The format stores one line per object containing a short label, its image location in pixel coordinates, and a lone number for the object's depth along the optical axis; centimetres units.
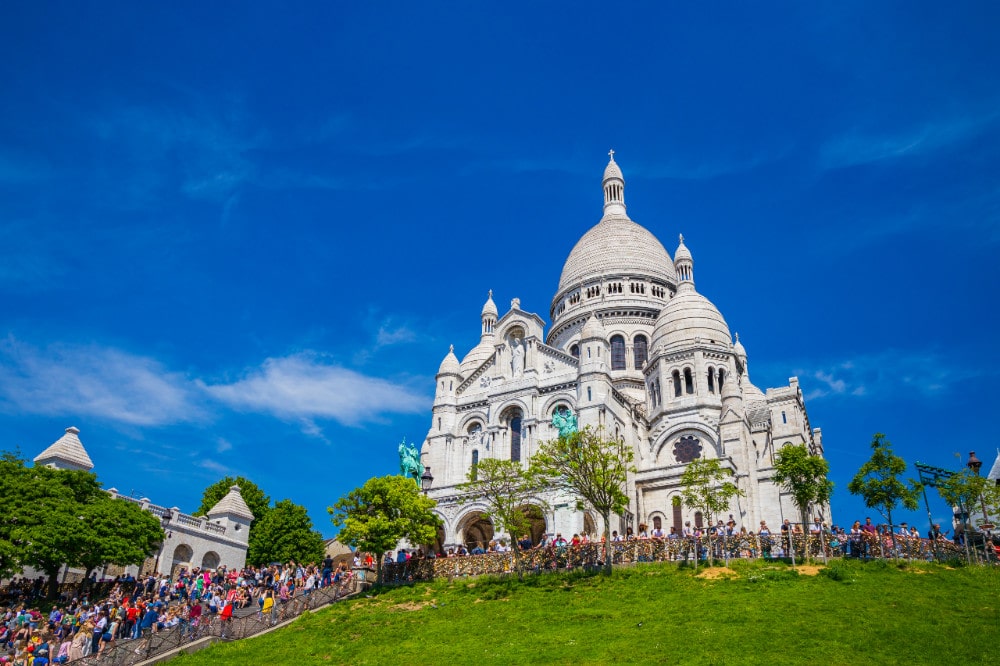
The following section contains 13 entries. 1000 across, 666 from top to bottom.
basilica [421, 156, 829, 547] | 5262
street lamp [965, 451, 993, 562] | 3556
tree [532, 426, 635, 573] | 3834
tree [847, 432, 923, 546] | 3528
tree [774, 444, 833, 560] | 3659
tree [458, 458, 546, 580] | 3819
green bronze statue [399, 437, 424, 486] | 5472
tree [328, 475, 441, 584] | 3888
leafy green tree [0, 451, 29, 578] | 3419
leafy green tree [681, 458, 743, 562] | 3834
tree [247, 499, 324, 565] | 6166
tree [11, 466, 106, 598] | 3481
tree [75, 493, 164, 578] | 3656
